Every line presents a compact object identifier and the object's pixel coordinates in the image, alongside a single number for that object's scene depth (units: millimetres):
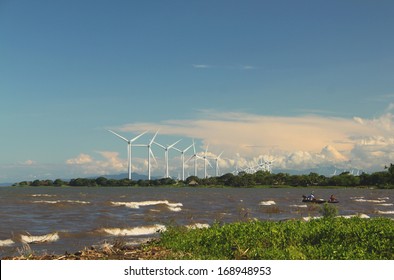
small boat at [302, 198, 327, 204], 75250
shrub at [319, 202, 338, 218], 25548
